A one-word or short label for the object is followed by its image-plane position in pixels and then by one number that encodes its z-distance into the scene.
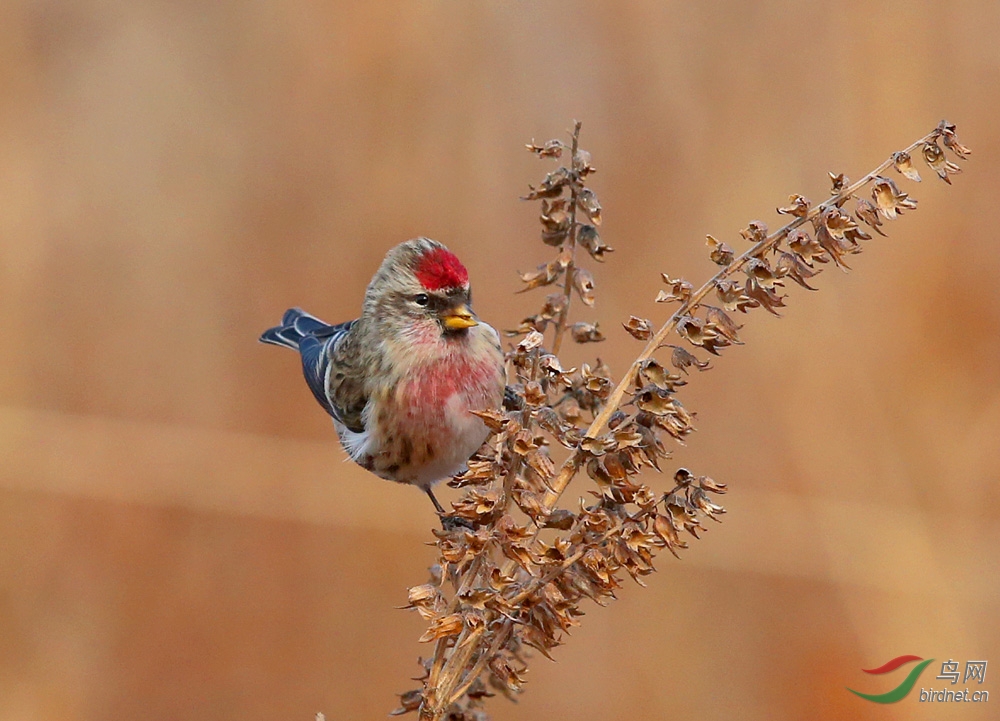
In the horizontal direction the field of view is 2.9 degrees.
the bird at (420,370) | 5.97
